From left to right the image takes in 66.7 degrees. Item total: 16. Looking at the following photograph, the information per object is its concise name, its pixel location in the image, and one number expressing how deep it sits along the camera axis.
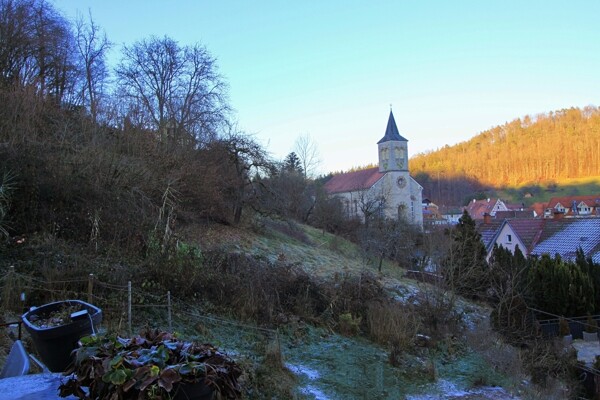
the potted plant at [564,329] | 15.48
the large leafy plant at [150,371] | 2.32
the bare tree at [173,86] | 25.78
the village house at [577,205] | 66.50
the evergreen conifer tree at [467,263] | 13.00
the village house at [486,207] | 80.12
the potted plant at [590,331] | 15.98
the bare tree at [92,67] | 23.94
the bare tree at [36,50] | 15.75
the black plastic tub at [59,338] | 3.79
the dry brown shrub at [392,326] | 9.24
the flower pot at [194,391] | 2.39
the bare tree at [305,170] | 47.69
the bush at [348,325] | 9.69
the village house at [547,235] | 24.88
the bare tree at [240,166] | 19.11
